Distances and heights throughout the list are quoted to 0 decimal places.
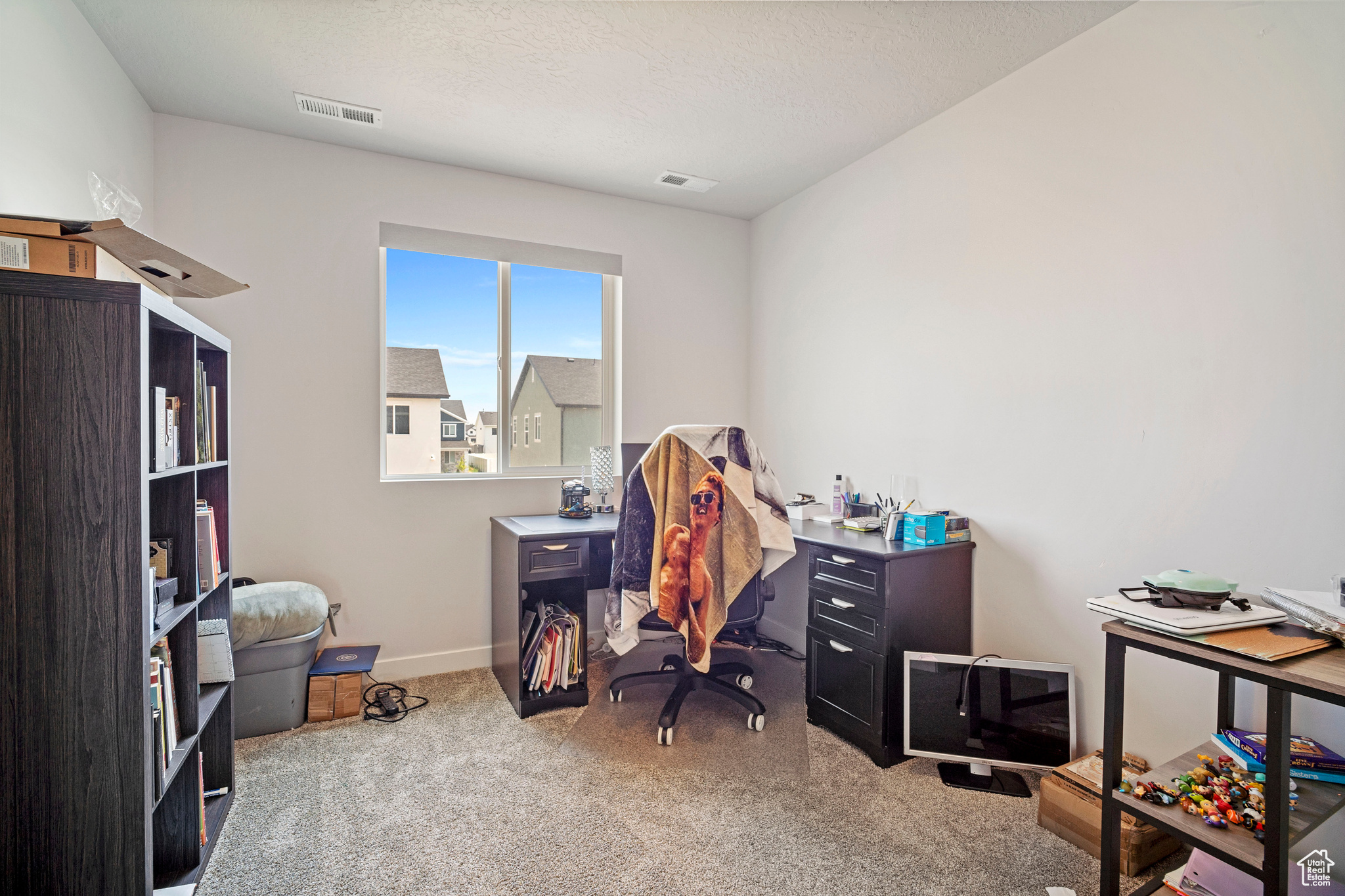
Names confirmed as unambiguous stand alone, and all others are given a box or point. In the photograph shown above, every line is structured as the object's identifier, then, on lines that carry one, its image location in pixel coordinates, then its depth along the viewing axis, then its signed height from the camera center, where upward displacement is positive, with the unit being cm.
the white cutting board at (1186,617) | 139 -42
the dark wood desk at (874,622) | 233 -74
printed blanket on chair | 244 -41
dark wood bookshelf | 122 -32
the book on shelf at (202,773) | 174 -103
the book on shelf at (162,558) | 160 -33
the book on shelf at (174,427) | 160 +0
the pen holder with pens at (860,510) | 305 -38
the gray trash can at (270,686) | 252 -104
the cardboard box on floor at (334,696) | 267 -113
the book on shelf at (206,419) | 183 +3
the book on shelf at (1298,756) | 150 -79
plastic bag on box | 159 +58
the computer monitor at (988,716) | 220 -100
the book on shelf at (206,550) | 180 -35
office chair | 261 -110
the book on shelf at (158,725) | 146 -70
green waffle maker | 148 -37
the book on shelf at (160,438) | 146 -3
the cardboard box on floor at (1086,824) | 175 -112
